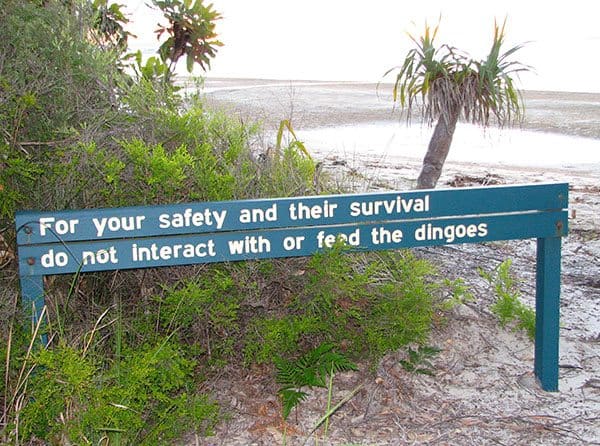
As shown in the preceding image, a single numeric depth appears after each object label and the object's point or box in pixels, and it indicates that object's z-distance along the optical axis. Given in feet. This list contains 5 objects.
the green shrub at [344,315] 14.80
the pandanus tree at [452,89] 24.84
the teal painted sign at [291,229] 12.99
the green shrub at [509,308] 17.03
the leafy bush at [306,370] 14.23
